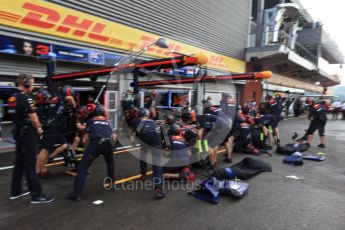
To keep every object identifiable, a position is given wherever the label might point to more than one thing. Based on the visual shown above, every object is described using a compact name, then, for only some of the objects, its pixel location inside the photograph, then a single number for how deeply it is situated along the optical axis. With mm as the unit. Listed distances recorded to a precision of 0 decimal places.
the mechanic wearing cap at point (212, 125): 7320
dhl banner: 8609
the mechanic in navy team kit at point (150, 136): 5384
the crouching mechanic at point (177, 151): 5898
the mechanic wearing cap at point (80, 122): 6812
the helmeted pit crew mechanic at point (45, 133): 5605
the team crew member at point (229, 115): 7953
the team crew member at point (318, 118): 10219
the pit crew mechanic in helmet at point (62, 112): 5770
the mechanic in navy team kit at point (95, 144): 4688
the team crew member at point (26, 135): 4352
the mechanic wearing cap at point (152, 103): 10131
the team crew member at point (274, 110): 10619
